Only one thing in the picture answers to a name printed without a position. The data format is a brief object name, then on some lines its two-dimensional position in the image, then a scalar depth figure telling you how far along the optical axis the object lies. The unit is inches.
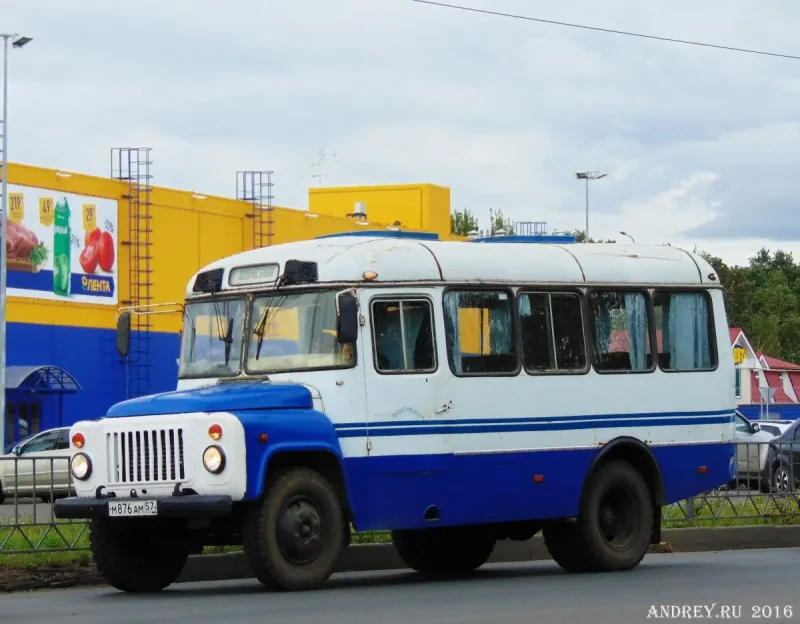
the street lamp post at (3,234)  1752.0
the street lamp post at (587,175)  2906.0
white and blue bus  530.9
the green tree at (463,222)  4584.2
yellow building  1868.8
